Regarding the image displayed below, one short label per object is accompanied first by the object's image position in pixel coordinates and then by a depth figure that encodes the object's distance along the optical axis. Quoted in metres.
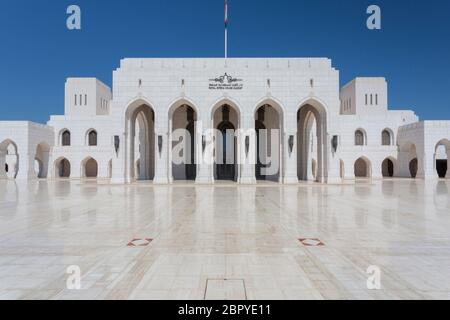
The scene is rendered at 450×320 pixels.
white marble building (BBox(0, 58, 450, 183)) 21.88
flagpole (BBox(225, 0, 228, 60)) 23.20
